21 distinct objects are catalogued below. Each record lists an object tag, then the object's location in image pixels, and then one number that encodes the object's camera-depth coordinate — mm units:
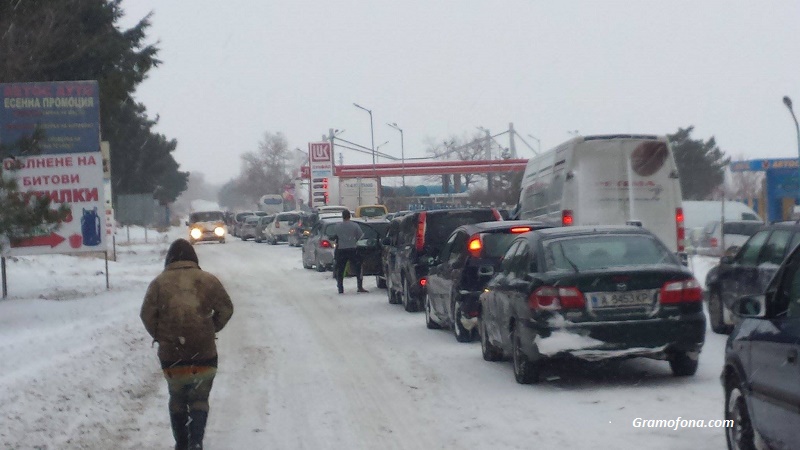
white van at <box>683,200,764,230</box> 42375
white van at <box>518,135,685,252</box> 20938
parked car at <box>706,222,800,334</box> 13289
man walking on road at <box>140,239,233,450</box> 7898
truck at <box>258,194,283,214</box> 107562
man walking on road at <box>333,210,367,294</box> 24172
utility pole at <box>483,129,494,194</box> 105500
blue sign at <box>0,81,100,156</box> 21781
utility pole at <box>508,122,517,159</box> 104106
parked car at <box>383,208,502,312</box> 18828
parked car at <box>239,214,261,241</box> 71562
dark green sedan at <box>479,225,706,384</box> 10516
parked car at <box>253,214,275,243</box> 65000
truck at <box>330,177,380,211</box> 71812
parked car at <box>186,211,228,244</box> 63688
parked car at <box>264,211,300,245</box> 58688
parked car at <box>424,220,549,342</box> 14602
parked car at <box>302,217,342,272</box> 32125
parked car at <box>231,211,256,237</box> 77650
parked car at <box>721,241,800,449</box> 5736
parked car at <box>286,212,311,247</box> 51709
